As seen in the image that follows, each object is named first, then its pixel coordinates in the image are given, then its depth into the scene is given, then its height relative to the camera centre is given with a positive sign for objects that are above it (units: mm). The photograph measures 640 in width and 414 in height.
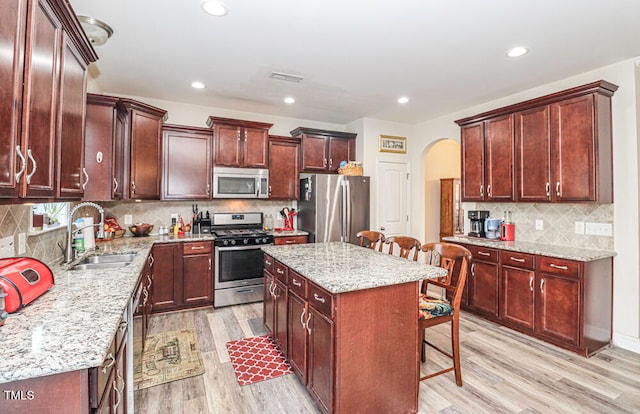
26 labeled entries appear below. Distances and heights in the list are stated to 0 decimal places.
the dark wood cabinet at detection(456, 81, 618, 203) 2939 +678
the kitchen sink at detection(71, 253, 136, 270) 2473 -434
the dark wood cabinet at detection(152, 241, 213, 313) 3721 -790
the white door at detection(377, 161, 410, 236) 5172 +248
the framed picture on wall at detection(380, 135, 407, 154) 5195 +1151
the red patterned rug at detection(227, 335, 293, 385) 2498 -1293
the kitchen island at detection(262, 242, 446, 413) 1780 -731
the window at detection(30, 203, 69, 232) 2178 -45
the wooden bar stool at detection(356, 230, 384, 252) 3266 -263
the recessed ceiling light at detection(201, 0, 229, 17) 2128 +1414
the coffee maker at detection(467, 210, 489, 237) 4121 -123
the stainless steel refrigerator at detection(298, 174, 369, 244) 4484 +76
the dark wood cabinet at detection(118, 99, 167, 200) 3506 +715
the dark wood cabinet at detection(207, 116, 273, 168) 4273 +966
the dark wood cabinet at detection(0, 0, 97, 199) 1094 +464
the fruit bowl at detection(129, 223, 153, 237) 3906 -233
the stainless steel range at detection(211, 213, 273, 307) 4012 -719
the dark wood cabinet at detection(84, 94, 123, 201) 2832 +593
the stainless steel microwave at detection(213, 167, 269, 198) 4293 +406
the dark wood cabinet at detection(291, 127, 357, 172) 4824 +1011
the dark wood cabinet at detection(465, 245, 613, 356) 2803 -831
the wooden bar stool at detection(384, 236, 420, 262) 2722 -280
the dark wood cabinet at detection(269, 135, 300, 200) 4688 +668
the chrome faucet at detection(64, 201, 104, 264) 2369 -257
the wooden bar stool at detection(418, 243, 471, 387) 2232 -695
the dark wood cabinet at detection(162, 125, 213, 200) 4070 +648
